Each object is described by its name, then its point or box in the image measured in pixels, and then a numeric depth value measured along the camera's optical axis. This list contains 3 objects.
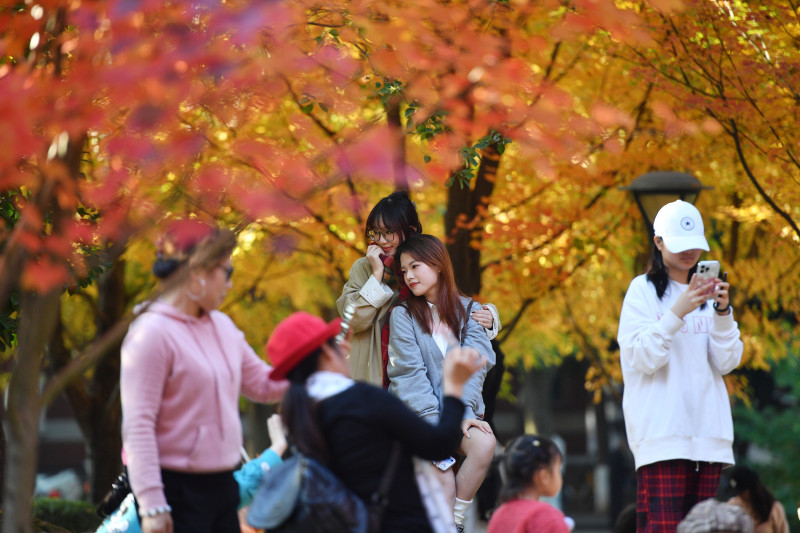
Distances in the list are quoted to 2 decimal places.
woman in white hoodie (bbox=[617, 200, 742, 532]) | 10.07
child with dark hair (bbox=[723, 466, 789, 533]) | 13.98
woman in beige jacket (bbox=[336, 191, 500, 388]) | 11.14
